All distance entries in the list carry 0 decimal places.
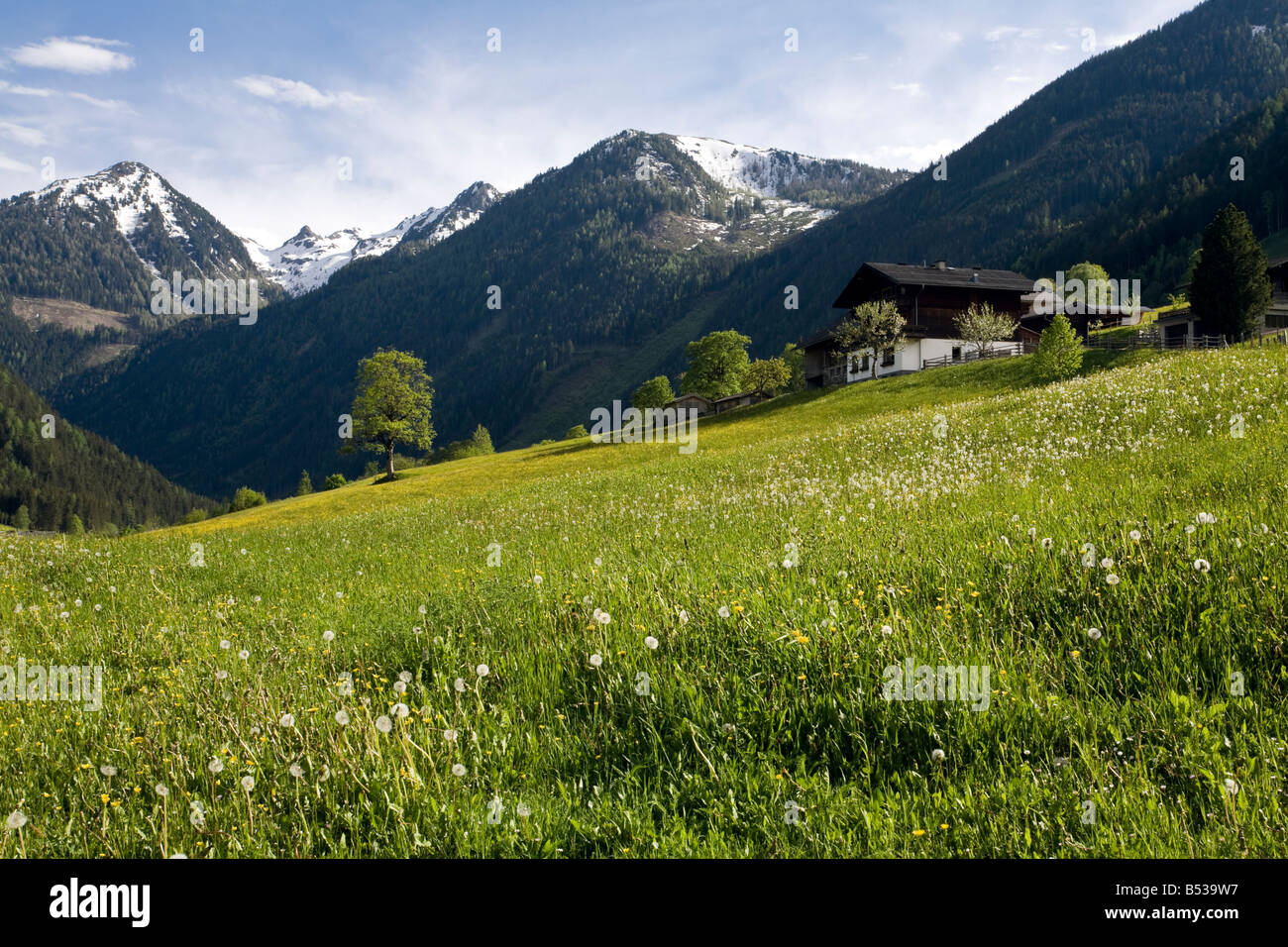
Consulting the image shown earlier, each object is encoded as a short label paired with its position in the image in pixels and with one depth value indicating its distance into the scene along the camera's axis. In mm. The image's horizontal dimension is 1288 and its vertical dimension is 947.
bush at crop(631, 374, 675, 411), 125125
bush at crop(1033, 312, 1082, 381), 47688
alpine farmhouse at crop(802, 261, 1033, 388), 76938
